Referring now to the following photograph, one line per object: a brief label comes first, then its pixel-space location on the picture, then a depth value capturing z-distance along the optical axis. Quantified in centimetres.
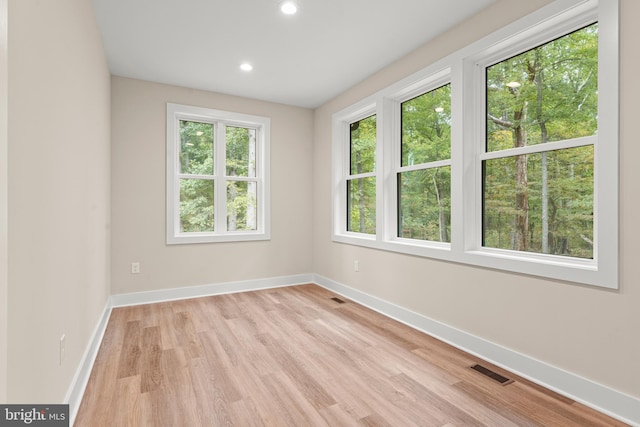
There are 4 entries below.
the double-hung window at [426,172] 293
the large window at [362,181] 388
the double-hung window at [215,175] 402
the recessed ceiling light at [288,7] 238
